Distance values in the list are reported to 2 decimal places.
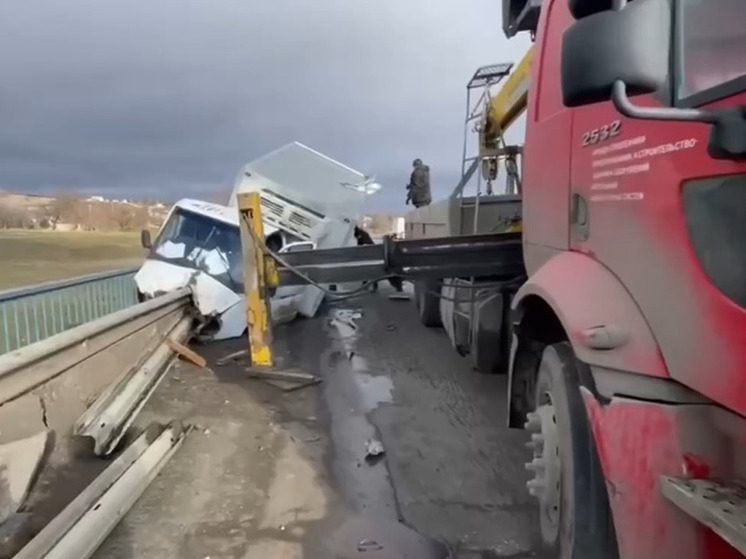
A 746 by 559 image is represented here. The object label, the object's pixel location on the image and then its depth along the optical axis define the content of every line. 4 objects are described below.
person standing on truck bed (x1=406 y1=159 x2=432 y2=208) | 14.58
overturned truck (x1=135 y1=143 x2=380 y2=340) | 9.59
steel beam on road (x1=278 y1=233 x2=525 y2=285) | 5.54
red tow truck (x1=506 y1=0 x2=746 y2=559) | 1.73
